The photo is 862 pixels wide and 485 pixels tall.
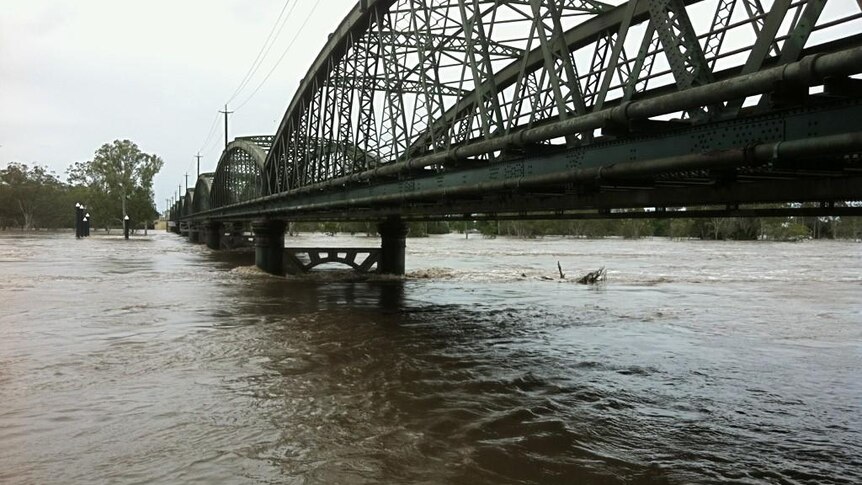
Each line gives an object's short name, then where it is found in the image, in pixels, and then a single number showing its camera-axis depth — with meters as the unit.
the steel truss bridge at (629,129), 6.37
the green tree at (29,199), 138.38
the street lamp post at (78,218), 98.04
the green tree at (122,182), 132.12
